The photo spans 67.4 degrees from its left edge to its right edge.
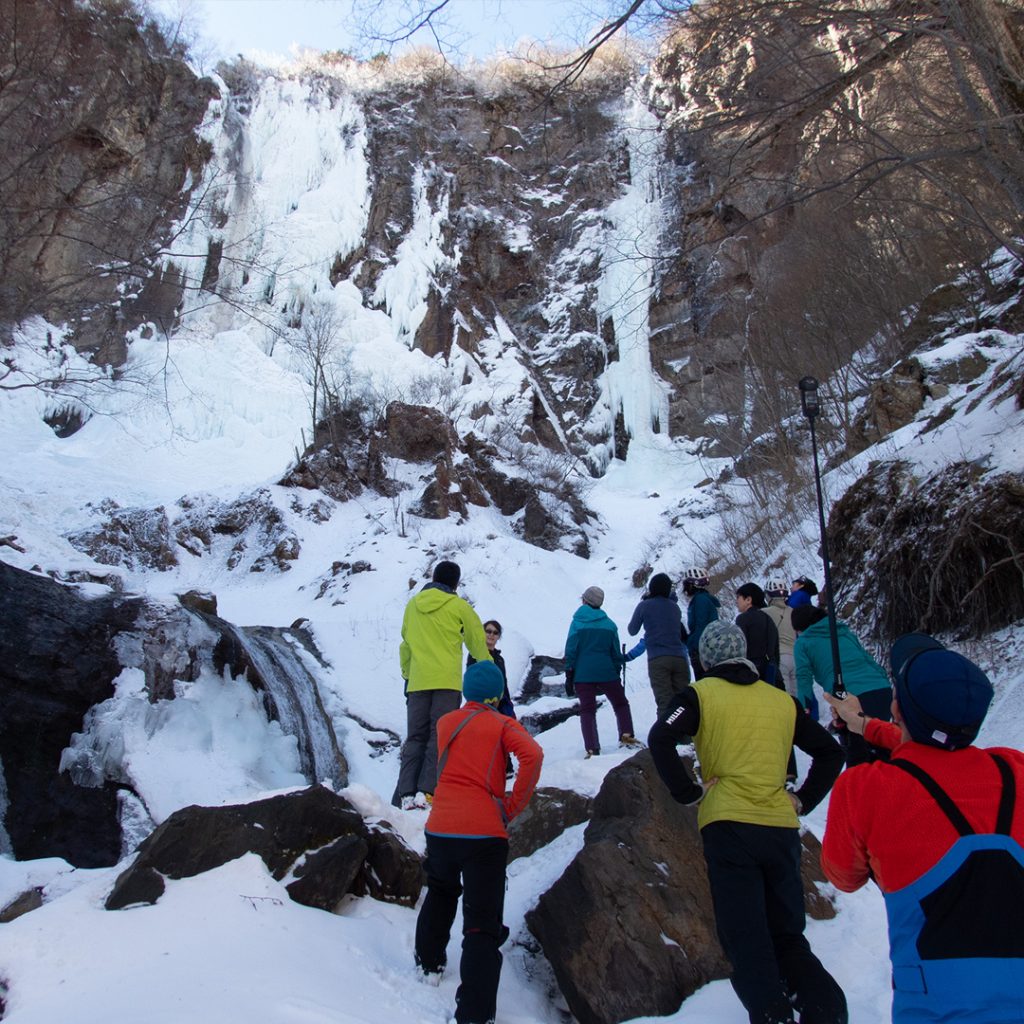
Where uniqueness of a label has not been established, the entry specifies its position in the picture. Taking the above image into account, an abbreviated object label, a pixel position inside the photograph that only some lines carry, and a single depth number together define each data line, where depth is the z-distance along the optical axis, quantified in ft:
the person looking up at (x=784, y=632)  19.08
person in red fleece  5.02
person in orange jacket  9.53
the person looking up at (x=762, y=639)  16.87
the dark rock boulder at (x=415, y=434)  70.79
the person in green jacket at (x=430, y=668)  15.88
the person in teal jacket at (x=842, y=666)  13.97
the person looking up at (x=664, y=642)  18.38
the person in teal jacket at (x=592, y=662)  18.57
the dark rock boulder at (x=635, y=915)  9.90
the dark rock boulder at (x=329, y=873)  11.19
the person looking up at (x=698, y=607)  19.11
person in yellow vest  7.85
